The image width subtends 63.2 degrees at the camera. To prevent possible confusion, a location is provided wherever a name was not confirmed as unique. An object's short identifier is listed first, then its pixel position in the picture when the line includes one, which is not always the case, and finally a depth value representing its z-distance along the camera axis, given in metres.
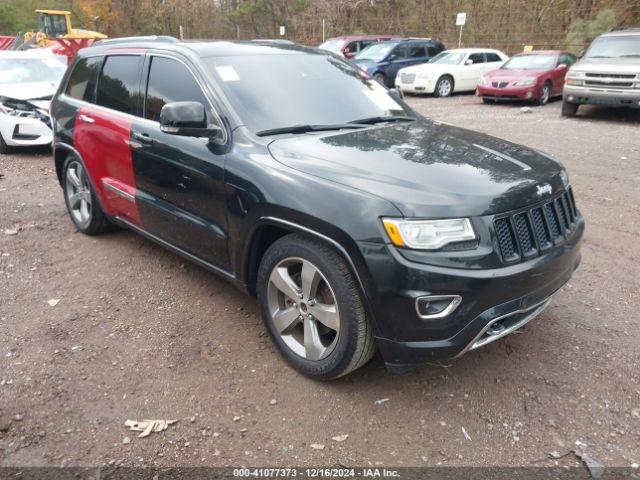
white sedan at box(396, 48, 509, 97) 15.91
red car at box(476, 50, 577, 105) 13.38
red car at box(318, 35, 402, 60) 19.92
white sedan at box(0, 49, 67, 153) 8.86
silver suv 10.06
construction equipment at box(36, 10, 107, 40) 21.19
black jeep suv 2.43
